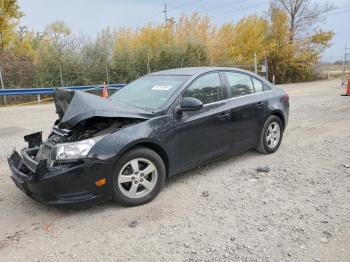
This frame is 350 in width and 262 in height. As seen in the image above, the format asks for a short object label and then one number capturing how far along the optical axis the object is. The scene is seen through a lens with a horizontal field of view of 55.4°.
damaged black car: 3.60
